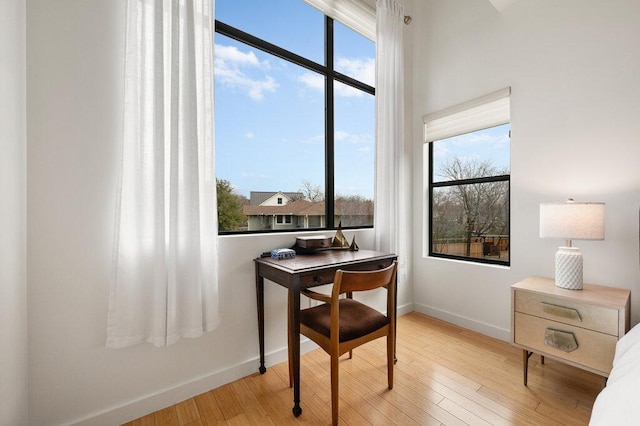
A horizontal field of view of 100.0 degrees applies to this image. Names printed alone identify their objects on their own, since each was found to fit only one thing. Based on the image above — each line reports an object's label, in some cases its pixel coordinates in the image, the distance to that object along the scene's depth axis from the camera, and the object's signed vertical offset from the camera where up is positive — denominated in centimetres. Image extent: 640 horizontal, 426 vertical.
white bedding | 71 -55
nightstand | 144 -64
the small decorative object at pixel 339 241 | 221 -24
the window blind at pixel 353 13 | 235 +182
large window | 194 +80
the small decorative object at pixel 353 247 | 223 -29
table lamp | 160 -10
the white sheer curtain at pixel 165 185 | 136 +15
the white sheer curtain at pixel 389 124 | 252 +84
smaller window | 241 +31
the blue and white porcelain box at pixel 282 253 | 182 -28
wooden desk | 149 -37
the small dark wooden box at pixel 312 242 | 201 -23
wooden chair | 141 -64
